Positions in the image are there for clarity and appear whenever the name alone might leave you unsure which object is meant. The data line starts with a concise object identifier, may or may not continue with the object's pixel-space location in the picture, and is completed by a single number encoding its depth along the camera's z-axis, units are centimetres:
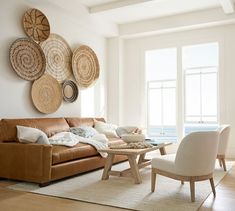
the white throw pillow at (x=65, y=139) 448
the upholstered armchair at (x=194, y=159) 323
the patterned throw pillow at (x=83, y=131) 534
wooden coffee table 402
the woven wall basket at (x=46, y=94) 536
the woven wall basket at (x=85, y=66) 640
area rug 314
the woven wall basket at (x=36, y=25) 520
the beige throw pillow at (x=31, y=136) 418
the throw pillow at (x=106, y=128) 606
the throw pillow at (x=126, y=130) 622
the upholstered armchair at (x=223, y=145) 490
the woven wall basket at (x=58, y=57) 569
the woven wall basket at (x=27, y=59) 496
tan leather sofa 387
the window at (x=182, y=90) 690
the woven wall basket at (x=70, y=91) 610
